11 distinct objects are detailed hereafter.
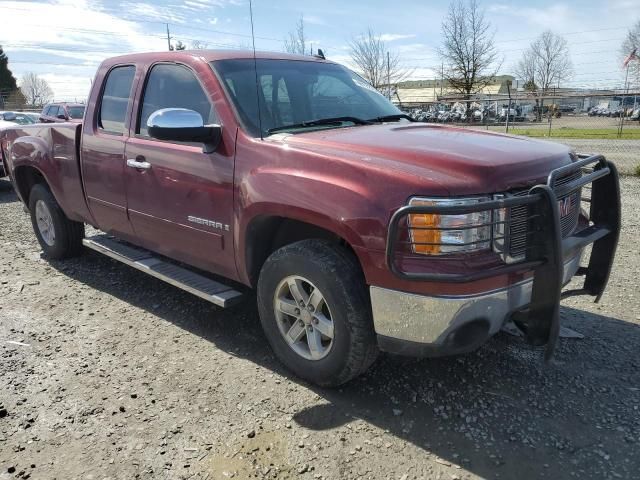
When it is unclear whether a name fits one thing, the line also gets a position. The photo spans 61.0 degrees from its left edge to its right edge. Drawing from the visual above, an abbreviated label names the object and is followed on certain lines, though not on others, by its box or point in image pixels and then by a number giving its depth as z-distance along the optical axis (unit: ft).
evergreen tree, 183.83
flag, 125.39
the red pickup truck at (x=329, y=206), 8.38
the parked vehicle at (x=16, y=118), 43.58
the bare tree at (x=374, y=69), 122.93
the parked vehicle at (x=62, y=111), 48.67
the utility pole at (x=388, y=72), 124.67
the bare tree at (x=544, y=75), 166.71
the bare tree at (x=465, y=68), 116.47
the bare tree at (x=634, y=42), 137.49
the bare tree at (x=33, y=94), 174.23
